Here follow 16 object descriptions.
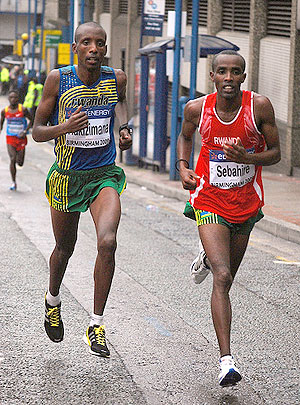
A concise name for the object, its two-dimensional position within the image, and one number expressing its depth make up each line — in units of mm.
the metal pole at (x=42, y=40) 46750
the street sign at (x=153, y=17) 21397
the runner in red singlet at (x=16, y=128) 17703
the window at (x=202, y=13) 26984
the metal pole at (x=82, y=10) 31422
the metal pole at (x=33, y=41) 51622
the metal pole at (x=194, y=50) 17931
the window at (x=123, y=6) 38659
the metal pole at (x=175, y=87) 18581
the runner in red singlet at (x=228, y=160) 5605
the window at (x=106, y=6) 41681
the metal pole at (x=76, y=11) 33350
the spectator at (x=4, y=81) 65312
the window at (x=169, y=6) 31319
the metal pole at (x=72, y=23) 33716
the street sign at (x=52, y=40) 42875
